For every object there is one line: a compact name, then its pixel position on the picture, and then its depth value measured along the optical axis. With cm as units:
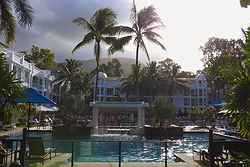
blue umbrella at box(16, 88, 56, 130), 1426
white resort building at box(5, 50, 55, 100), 4714
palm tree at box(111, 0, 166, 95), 3450
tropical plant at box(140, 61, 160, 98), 6638
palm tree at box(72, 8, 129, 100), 3591
